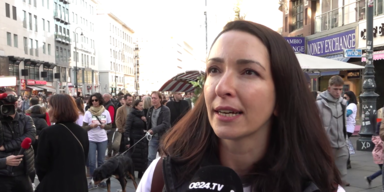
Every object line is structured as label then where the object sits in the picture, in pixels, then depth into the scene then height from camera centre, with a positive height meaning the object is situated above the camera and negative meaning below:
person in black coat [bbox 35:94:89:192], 4.76 -0.87
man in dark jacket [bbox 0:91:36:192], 4.81 -0.91
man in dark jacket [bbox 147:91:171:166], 9.01 -0.90
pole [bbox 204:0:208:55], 21.53 +3.30
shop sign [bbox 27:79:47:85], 48.94 +0.42
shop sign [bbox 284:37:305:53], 17.53 +1.94
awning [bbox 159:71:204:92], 13.93 +0.04
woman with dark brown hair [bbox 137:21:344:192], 1.43 -0.17
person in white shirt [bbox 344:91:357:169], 9.60 -0.88
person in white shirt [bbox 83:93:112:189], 8.78 -1.06
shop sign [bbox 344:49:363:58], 12.21 +0.97
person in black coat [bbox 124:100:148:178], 9.33 -1.31
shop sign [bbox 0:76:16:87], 11.89 +0.15
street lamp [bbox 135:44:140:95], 136.75 +10.02
